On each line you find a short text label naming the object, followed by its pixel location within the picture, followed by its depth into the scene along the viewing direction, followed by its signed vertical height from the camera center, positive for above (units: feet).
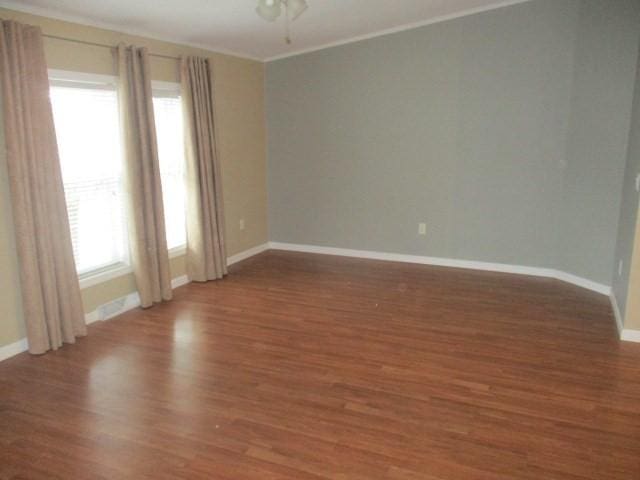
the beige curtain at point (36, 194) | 10.21 -0.85
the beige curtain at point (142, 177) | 13.10 -0.69
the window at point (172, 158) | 15.16 -0.22
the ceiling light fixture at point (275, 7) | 8.91 +2.59
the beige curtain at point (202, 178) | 15.35 -0.90
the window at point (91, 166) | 12.10 -0.33
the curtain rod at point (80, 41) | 11.22 +2.68
